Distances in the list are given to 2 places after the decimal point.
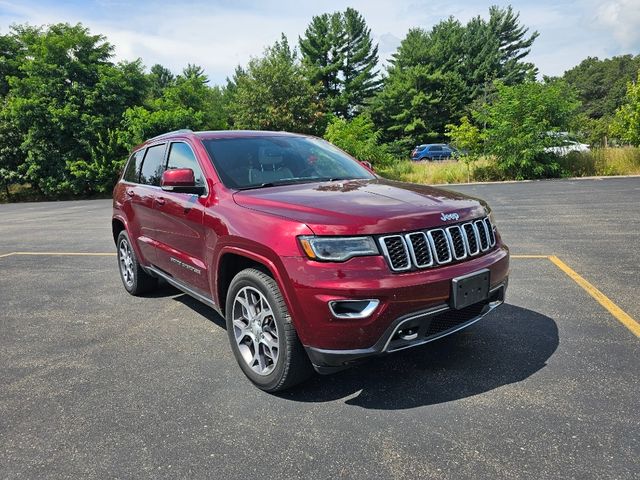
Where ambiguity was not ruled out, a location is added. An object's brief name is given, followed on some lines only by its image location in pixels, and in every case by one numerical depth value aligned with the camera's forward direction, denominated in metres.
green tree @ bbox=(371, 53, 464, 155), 44.93
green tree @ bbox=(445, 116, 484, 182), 20.79
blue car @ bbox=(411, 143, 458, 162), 32.56
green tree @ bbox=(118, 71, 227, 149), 24.06
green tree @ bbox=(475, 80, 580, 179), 19.53
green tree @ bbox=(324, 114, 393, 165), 21.25
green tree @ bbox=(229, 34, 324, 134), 34.31
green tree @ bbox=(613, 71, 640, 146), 20.66
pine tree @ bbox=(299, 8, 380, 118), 46.75
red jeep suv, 2.62
